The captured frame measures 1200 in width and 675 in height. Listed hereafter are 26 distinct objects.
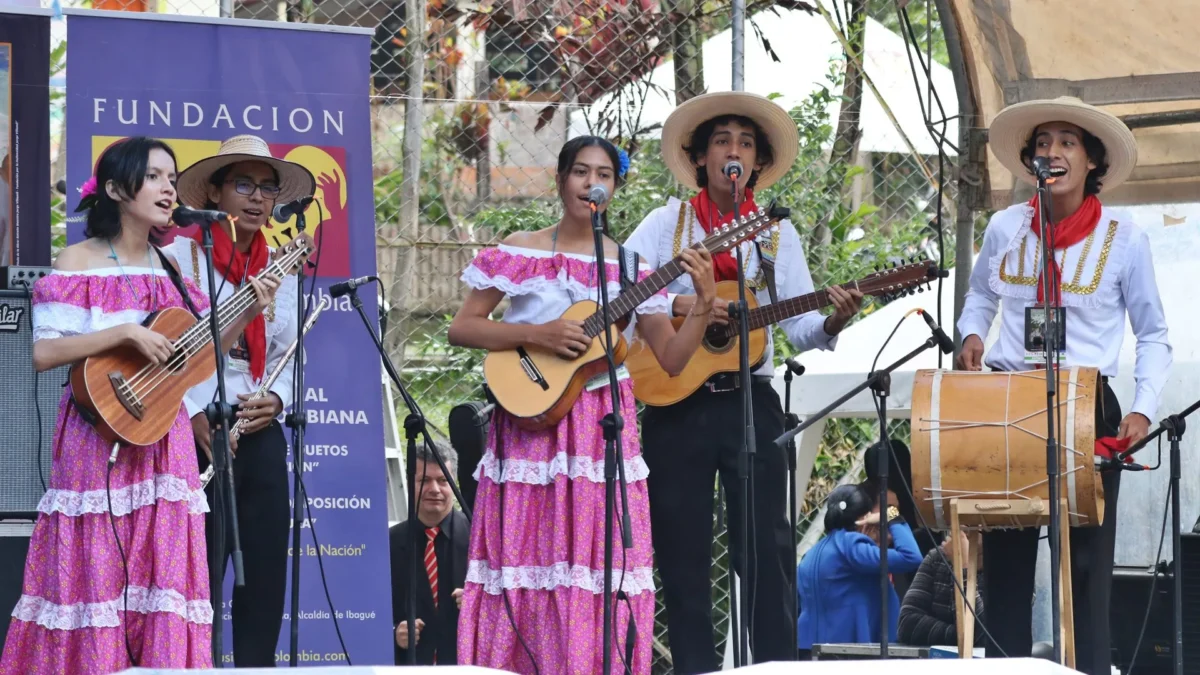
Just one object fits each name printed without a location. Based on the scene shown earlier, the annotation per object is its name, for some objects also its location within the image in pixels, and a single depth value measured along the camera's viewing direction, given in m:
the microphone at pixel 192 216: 8.93
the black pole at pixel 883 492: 10.01
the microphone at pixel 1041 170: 9.82
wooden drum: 10.10
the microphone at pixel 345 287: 9.63
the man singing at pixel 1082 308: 10.66
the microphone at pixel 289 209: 9.48
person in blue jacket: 14.90
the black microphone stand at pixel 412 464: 9.95
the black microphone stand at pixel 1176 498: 10.10
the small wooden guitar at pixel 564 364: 10.26
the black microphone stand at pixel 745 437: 9.75
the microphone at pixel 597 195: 9.77
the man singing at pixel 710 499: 10.81
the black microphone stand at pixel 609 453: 9.53
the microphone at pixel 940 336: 10.00
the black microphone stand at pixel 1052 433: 9.63
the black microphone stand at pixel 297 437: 9.83
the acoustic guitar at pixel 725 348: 10.88
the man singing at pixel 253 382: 10.35
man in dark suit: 14.09
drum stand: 10.09
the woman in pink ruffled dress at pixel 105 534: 9.38
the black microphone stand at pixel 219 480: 8.87
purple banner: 11.93
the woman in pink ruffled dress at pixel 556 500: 10.20
